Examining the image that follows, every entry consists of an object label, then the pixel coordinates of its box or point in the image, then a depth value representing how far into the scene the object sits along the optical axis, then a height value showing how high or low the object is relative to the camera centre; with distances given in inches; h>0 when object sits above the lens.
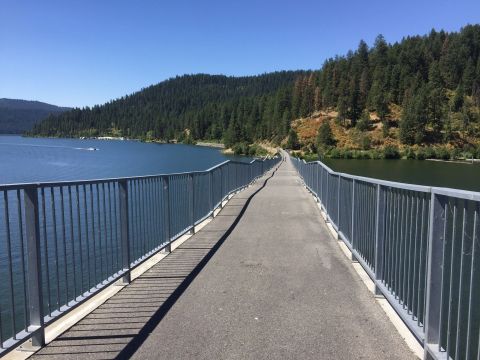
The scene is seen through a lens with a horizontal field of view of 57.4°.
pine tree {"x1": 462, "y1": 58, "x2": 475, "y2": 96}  6250.0 +812.5
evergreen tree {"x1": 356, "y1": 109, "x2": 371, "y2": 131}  5400.6 +149.4
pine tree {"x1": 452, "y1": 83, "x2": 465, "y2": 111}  5876.0 +473.1
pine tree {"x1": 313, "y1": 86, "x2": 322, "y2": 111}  6299.2 +505.1
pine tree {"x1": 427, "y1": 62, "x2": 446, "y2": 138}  5369.1 +331.4
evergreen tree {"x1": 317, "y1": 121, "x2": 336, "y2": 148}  5064.0 +3.1
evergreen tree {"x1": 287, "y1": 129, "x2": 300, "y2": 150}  5142.7 -64.5
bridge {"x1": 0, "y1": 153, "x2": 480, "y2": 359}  150.8 -75.7
